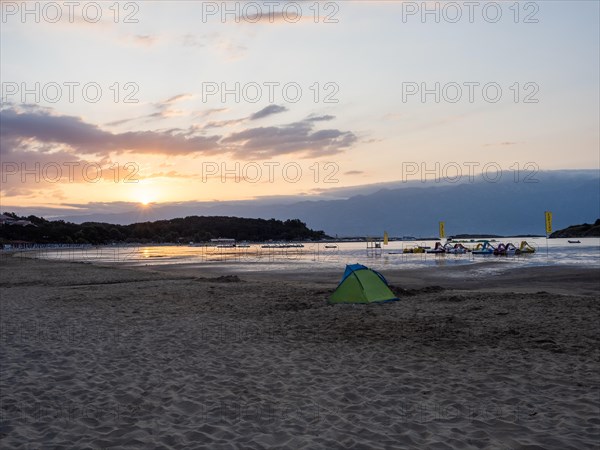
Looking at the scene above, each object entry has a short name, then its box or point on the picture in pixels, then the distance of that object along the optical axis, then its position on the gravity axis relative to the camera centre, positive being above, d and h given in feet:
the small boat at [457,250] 205.67 -7.03
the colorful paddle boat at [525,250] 187.01 -6.89
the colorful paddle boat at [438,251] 220.84 -7.61
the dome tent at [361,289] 52.60 -6.04
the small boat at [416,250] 232.61 -7.52
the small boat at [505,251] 178.29 -6.85
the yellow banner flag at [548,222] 135.79 +3.31
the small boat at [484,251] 195.31 -7.19
